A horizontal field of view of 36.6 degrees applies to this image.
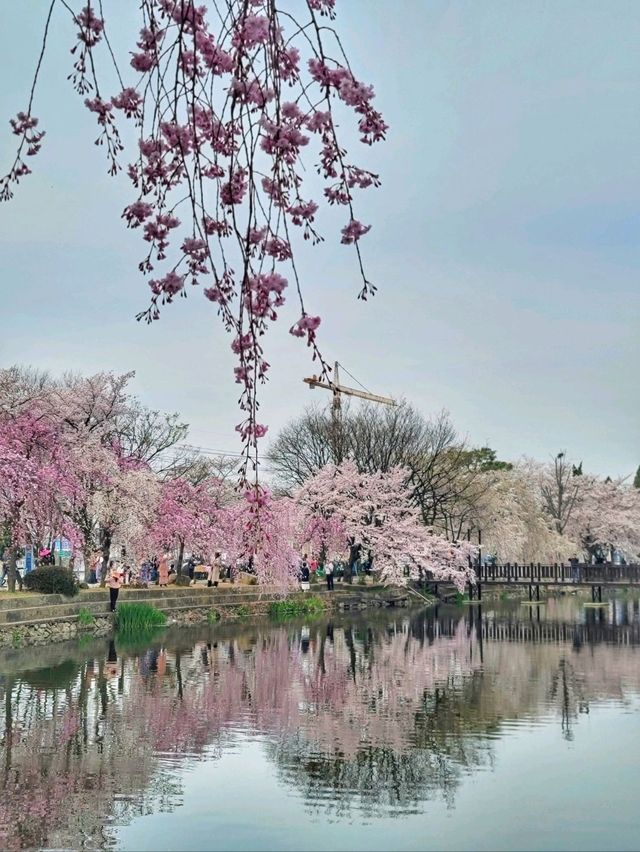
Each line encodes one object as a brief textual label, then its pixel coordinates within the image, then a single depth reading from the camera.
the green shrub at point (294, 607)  40.03
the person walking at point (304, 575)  45.00
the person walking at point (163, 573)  39.81
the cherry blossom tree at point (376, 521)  48.12
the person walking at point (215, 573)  41.91
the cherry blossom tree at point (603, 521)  78.19
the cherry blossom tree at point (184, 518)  38.78
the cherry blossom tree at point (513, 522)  60.09
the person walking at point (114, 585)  30.41
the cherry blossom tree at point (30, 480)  26.89
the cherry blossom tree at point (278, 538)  40.53
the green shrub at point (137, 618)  31.05
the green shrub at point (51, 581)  28.66
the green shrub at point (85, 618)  28.95
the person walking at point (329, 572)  46.66
